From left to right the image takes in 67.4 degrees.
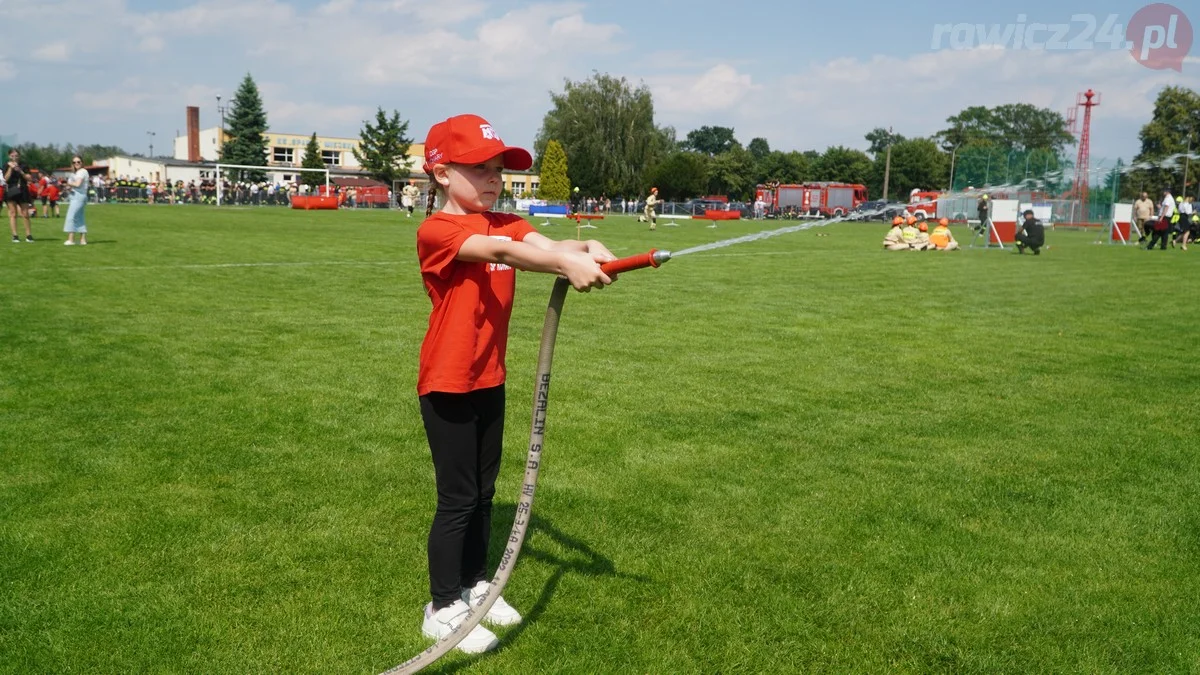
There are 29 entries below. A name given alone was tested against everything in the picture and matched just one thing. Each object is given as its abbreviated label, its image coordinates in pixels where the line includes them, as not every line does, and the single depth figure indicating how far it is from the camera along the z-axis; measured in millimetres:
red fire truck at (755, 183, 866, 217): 89900
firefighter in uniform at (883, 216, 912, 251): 31938
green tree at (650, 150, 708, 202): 108625
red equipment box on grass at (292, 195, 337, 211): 66625
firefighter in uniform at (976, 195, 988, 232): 39262
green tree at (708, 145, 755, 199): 128500
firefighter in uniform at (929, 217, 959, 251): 32281
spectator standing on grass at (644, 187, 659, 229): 48750
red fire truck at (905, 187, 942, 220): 66788
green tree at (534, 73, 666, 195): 95875
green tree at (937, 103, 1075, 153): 154625
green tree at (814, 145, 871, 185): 141125
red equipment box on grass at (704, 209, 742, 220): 75812
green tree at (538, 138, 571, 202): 91812
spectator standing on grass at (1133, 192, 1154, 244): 38312
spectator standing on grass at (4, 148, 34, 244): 23219
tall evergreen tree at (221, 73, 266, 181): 100875
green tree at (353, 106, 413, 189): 97375
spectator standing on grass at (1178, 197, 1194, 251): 35531
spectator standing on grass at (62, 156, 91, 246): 22188
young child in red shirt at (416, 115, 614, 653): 3939
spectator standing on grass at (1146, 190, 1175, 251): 34625
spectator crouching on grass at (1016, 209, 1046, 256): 30469
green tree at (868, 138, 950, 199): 137875
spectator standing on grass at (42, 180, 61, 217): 37406
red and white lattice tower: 53844
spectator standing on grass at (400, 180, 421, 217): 53875
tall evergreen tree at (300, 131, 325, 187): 99306
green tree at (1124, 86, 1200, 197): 86500
